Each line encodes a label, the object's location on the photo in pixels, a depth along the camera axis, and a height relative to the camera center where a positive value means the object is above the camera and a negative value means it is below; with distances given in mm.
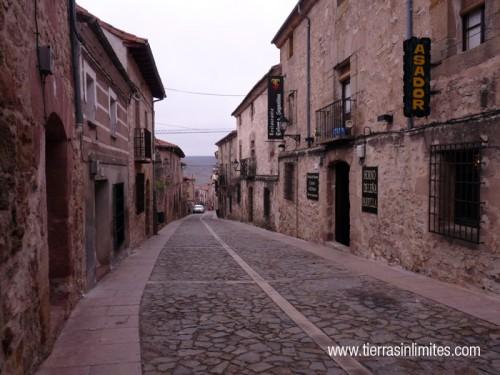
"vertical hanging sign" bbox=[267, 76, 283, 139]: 15141 +2808
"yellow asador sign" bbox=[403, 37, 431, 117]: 6969 +1768
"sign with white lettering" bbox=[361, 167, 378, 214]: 9092 -275
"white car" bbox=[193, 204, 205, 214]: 57594 -4315
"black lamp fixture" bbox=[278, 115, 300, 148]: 14961 +2084
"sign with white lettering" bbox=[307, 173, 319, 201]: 12598 -235
